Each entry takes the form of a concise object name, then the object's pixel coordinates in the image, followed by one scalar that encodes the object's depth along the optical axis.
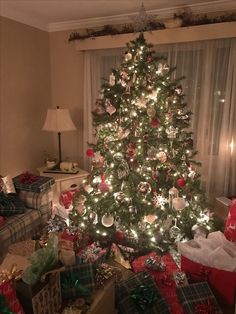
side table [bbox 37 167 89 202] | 3.43
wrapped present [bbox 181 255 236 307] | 2.03
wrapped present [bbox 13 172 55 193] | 2.79
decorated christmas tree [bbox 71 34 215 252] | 2.48
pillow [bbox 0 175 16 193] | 2.65
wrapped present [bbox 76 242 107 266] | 2.16
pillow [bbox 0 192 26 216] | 2.57
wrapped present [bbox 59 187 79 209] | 3.33
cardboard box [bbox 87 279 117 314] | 1.56
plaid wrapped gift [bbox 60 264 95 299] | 1.62
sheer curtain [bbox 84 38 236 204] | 3.12
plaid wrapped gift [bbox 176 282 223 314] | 1.82
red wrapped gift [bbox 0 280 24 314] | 1.31
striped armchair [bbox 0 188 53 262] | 2.33
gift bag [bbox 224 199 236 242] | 2.50
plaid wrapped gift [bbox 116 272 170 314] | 1.88
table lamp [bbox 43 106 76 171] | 3.54
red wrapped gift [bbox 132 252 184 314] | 2.08
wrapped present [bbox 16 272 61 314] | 1.39
